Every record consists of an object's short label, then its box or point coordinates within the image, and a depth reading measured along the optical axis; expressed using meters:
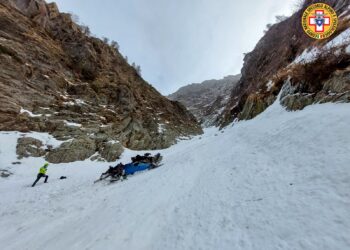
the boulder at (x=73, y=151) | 23.56
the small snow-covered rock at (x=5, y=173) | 17.96
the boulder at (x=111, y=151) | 28.08
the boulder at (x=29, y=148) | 21.38
